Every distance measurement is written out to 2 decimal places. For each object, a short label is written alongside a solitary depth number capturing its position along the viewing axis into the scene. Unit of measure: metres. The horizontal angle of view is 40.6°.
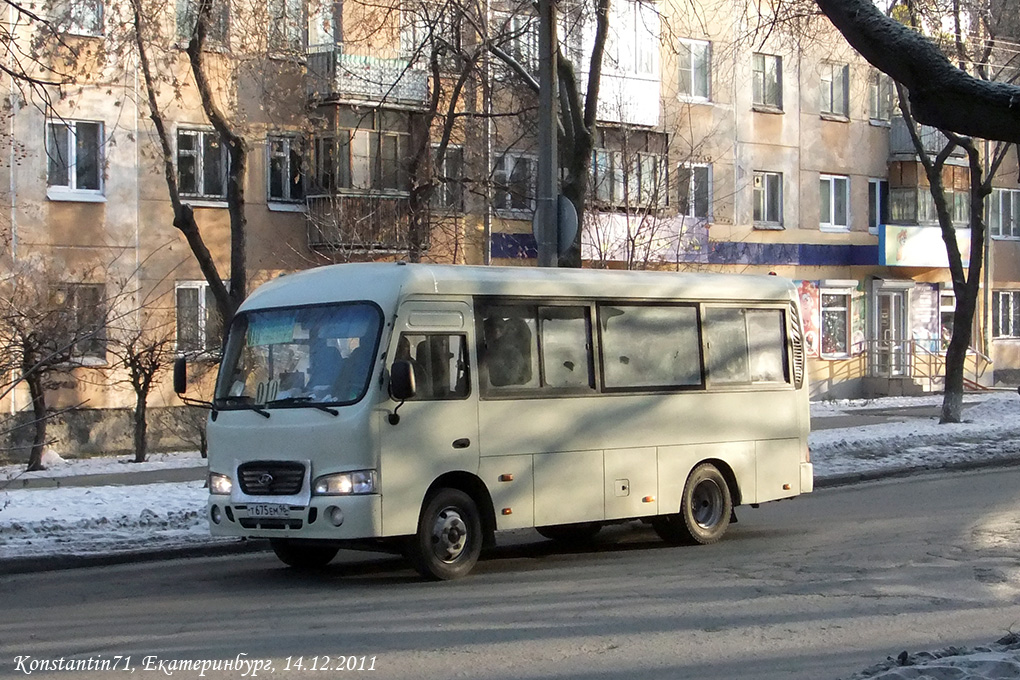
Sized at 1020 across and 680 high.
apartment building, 22.97
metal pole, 16.53
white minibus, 10.85
